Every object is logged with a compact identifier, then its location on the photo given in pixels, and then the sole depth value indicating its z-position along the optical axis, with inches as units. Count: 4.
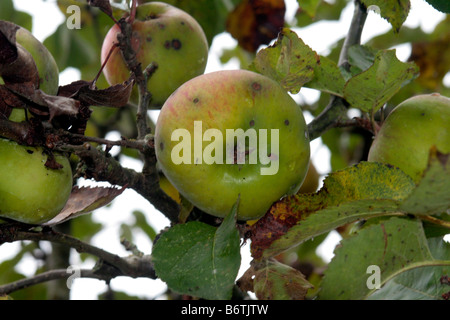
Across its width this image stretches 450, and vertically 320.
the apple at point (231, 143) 19.7
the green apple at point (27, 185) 19.6
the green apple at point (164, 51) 23.3
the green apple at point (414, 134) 21.2
